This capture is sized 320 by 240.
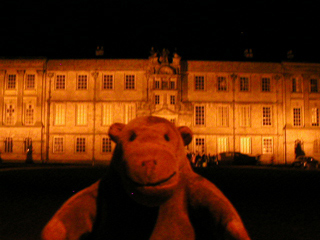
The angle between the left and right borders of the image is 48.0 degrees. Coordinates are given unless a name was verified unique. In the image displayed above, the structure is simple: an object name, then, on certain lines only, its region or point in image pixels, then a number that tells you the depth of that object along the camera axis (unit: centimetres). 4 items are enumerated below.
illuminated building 3578
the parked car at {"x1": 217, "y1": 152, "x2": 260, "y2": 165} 3319
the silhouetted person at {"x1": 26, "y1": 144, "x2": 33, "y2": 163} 3341
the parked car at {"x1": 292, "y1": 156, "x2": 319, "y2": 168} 3062
